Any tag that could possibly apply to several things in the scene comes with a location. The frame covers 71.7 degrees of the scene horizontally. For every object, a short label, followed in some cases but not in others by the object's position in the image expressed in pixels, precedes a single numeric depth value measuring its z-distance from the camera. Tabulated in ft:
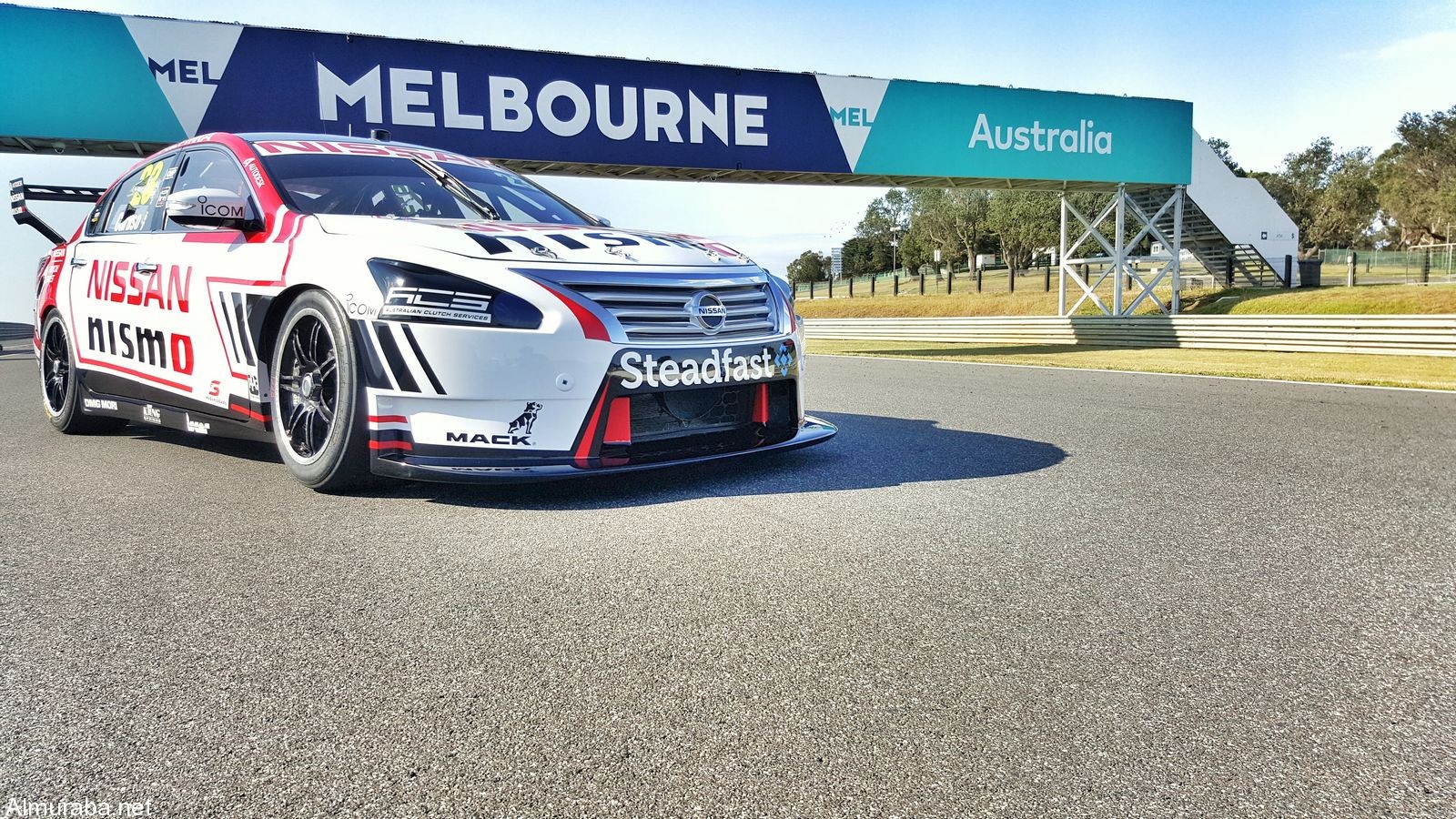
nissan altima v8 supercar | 13.57
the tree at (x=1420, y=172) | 199.31
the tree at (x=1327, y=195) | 223.51
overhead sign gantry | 47.91
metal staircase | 89.81
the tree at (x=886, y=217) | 289.53
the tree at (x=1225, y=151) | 243.81
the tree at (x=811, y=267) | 350.64
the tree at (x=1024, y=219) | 202.49
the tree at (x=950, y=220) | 249.55
